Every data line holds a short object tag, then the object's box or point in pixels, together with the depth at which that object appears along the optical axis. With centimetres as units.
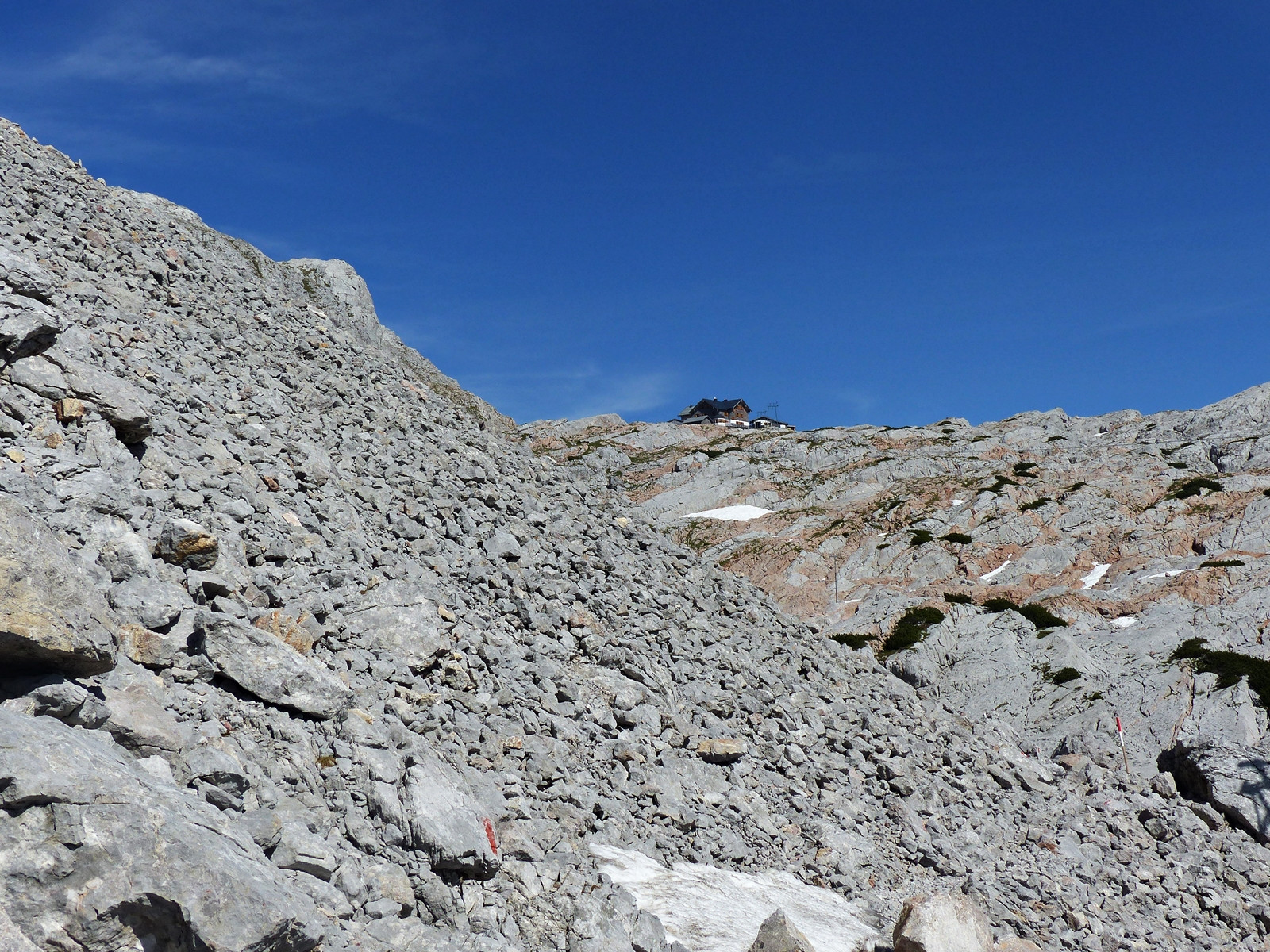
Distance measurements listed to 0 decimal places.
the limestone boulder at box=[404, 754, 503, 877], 1196
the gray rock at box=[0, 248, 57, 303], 1822
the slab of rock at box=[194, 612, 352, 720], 1266
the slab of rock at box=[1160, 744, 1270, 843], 2683
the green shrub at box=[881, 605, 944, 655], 4481
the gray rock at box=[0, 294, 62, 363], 1598
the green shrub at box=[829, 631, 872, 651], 4616
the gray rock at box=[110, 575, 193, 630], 1235
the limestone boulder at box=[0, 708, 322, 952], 752
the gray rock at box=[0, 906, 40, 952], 719
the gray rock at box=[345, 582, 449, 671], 1606
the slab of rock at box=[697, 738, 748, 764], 1928
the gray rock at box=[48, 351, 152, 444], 1620
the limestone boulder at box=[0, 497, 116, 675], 911
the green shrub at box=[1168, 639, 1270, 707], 3591
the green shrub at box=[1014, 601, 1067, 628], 4406
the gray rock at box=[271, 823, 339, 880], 1000
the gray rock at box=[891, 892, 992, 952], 1522
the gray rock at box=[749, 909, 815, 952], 1386
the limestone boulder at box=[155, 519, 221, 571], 1417
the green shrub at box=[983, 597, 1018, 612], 4641
